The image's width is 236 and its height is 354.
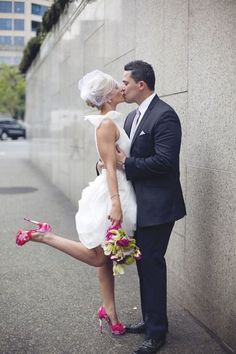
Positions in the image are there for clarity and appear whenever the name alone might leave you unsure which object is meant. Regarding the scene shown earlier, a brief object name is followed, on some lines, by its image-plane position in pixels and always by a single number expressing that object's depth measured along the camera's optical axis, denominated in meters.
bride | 3.53
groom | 3.46
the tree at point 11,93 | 46.33
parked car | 38.44
